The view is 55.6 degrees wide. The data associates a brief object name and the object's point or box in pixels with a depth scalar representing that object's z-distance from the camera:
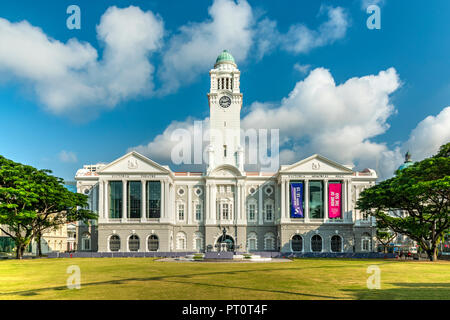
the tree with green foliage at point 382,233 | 63.42
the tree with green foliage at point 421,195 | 46.38
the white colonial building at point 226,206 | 66.56
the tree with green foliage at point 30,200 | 50.97
